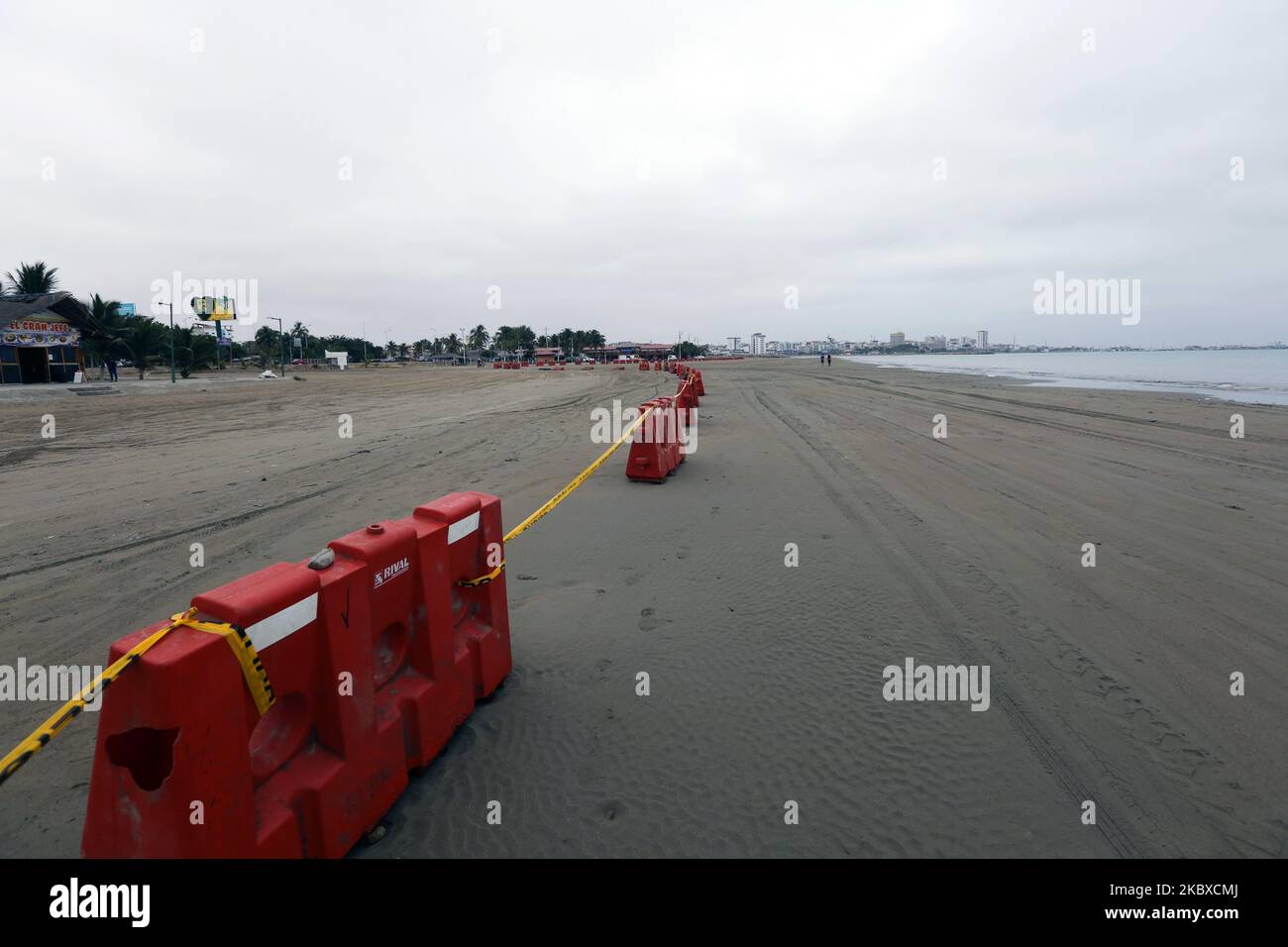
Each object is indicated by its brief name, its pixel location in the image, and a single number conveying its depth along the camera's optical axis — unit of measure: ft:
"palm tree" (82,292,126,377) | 127.70
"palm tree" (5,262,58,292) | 159.12
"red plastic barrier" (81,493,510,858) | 6.33
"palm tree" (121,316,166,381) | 145.79
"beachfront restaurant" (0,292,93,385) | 102.99
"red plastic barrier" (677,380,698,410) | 54.77
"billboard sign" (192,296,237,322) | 236.22
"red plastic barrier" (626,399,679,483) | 30.83
